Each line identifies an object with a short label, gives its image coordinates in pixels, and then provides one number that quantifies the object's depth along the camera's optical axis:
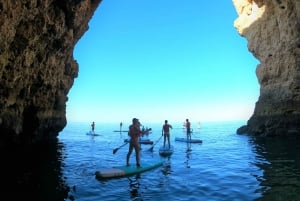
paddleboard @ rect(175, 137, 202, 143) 22.37
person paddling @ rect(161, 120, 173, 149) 16.75
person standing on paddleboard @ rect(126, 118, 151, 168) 9.98
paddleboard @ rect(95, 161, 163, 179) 8.65
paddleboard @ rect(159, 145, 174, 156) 14.28
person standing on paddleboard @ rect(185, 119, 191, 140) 22.58
